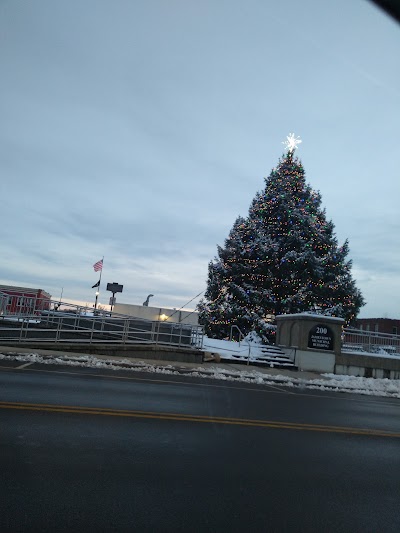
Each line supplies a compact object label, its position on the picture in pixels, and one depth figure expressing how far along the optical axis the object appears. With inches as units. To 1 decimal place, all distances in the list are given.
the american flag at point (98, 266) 1311.5
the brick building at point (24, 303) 709.9
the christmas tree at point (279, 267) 983.6
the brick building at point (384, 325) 2815.0
